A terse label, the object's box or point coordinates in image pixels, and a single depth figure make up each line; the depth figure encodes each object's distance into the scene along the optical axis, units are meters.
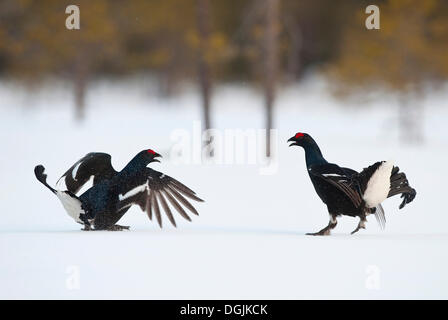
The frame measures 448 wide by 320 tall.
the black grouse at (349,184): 11.99
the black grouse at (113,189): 12.38
